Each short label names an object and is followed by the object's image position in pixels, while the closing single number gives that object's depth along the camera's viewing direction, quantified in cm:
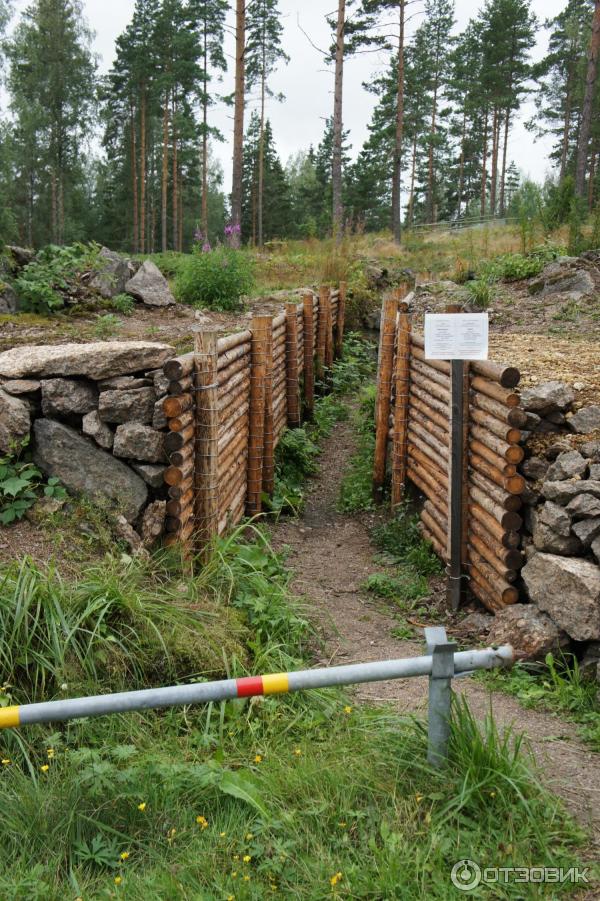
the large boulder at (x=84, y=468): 467
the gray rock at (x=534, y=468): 485
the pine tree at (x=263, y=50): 3109
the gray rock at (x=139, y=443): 470
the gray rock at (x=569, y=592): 418
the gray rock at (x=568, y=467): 463
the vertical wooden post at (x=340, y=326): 1377
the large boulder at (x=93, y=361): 487
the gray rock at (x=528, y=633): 436
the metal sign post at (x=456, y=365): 524
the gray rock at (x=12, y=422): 470
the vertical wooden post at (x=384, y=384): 785
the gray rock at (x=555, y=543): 448
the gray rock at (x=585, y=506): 439
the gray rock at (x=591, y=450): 477
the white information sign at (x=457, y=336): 523
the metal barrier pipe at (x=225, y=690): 242
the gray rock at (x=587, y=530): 438
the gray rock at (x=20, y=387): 485
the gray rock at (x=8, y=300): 911
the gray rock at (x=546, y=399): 505
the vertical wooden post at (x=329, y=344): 1231
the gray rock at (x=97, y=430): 479
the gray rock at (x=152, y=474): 471
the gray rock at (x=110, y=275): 1050
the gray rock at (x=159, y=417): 473
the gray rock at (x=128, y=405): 478
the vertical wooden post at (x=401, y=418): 739
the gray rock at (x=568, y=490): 446
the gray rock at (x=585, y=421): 502
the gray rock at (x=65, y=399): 486
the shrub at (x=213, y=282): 1140
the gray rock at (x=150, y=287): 1090
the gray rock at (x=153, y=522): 463
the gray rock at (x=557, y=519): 446
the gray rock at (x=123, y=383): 483
